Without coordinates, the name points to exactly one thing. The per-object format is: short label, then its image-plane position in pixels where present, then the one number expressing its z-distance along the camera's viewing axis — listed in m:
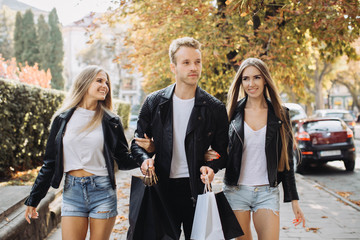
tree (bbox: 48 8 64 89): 46.25
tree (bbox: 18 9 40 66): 47.06
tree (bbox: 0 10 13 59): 53.81
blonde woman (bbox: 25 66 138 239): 2.88
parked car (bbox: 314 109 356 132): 20.26
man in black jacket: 2.69
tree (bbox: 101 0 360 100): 7.22
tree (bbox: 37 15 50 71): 47.16
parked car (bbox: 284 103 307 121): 14.98
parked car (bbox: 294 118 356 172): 9.95
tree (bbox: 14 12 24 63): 46.97
